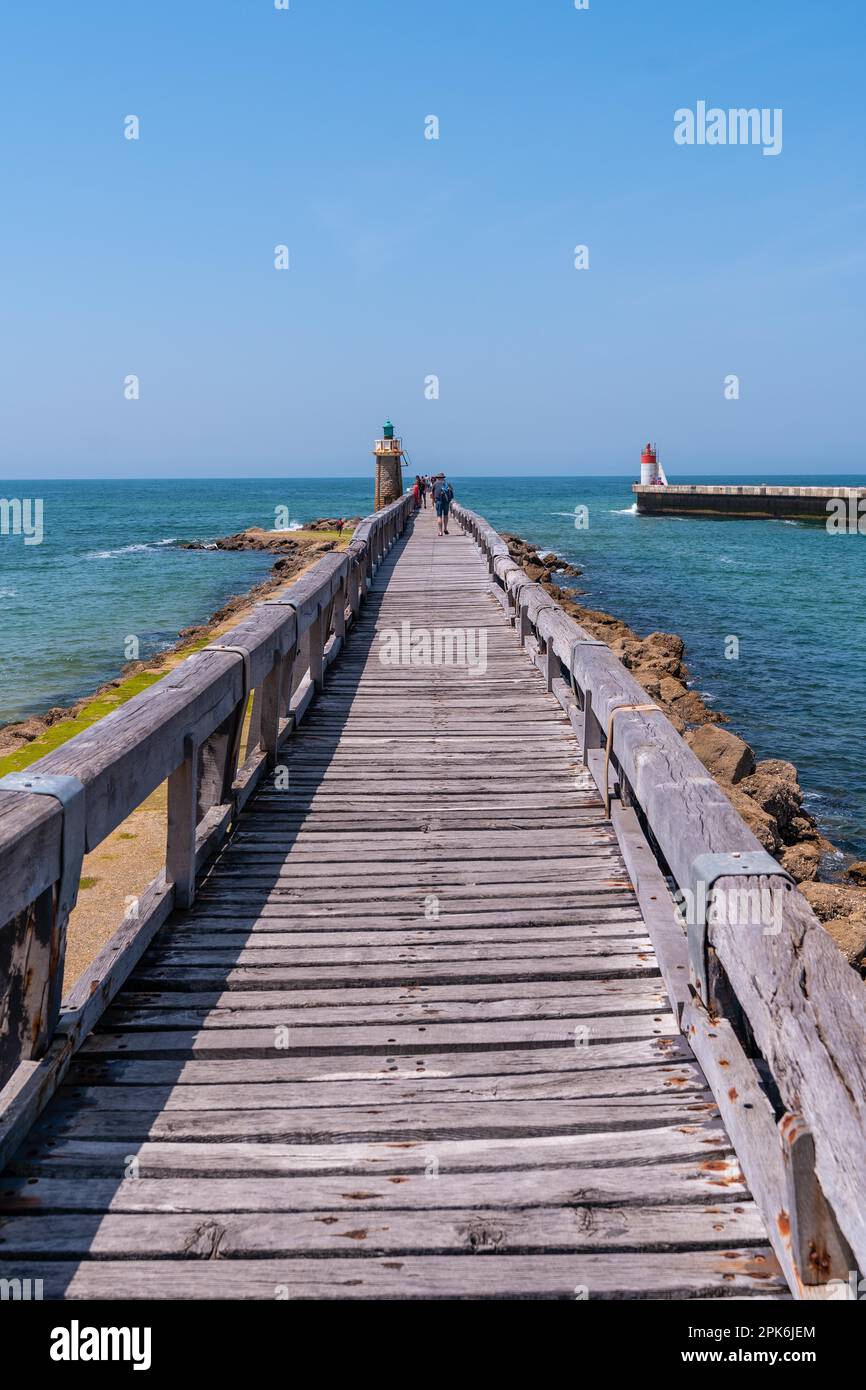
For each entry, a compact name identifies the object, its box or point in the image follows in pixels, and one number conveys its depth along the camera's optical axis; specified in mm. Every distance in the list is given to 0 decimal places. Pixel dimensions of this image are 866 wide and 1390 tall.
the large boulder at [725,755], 12227
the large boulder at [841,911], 7961
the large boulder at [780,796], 11320
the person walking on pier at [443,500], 27516
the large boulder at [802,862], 10117
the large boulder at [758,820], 9695
